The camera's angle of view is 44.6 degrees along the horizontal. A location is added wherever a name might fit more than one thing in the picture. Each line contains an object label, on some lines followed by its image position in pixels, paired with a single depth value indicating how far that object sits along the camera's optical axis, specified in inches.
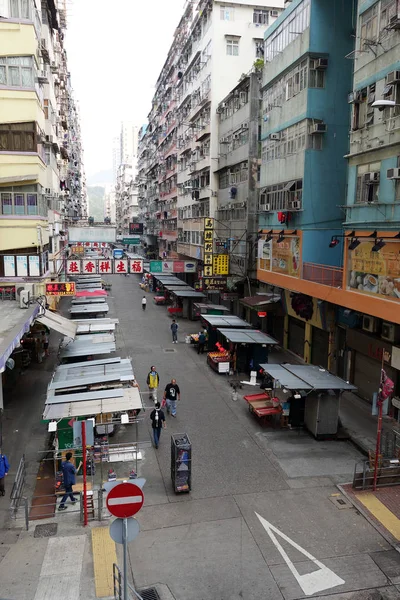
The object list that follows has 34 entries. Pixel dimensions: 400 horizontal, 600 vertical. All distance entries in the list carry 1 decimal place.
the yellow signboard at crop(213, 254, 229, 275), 1432.1
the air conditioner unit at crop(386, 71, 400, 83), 645.2
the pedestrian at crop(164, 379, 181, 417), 730.8
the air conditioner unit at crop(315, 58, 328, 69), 918.4
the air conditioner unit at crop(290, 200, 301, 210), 961.9
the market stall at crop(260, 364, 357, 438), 631.2
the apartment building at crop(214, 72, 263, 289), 1343.5
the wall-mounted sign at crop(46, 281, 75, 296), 1022.4
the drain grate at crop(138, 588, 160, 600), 356.8
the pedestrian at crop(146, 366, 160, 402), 802.2
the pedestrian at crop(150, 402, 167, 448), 619.5
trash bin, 505.7
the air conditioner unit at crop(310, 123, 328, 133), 925.8
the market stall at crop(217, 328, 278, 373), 968.9
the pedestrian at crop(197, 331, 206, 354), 1160.2
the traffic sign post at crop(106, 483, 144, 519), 288.2
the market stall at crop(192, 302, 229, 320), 1310.3
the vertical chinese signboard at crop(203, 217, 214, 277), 1434.5
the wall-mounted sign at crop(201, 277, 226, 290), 1398.9
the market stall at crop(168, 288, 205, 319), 1589.6
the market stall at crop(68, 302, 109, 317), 1344.2
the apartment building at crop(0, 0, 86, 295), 989.8
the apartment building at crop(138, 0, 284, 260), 1640.0
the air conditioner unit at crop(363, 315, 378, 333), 779.5
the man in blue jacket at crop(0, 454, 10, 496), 503.5
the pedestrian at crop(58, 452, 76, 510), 487.2
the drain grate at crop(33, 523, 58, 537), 437.4
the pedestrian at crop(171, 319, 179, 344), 1249.4
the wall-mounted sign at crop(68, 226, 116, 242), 2160.4
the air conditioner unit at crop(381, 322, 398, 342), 725.8
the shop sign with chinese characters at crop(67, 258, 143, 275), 1301.7
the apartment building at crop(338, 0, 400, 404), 657.0
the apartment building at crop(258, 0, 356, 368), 915.4
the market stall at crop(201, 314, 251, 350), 1070.9
